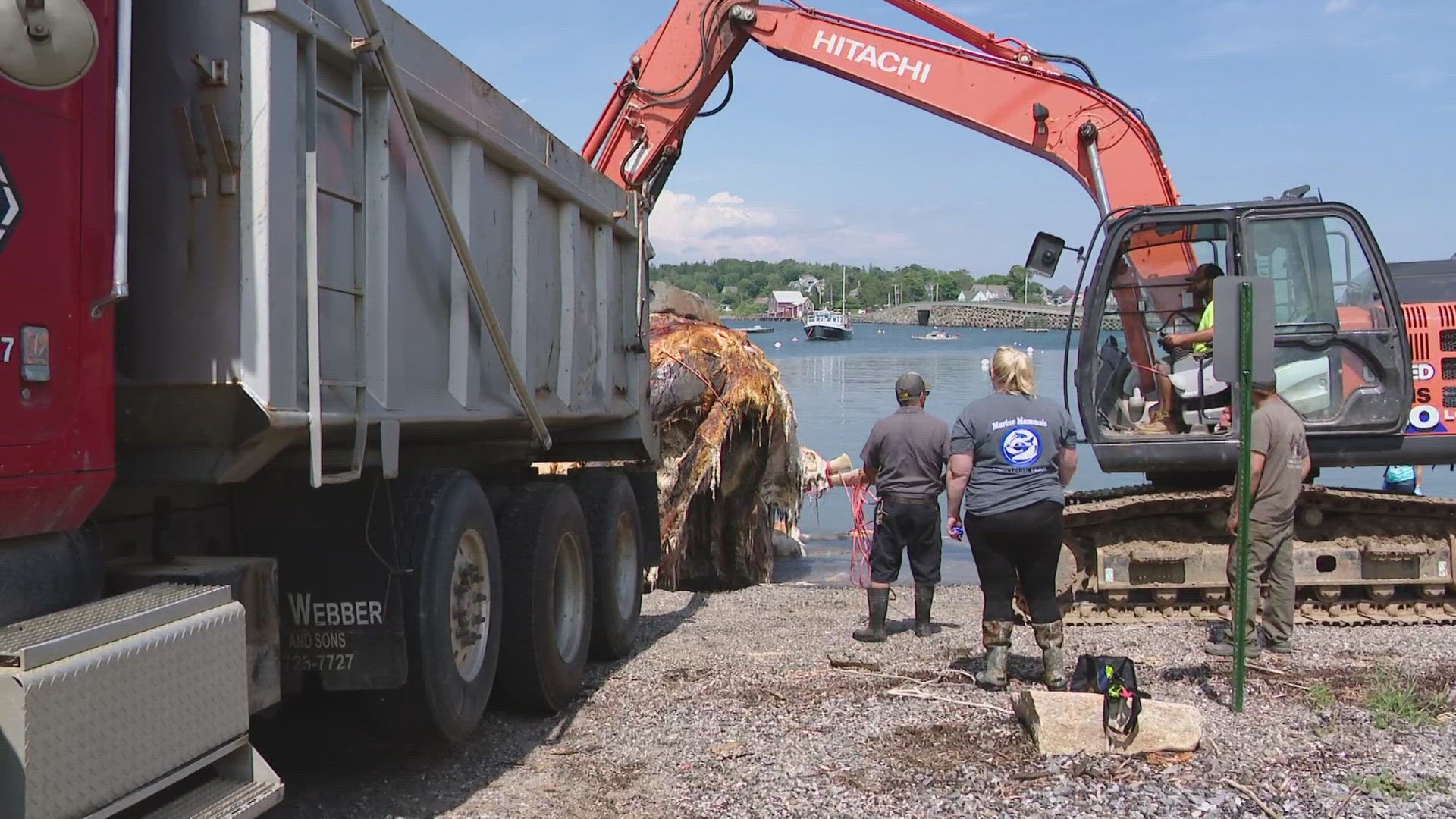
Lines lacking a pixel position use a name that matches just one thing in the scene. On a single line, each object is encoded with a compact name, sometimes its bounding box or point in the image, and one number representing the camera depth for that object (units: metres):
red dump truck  3.48
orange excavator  9.05
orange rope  13.90
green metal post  6.55
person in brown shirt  7.94
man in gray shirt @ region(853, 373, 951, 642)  9.03
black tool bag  5.70
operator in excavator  8.98
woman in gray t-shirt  6.89
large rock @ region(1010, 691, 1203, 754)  5.76
